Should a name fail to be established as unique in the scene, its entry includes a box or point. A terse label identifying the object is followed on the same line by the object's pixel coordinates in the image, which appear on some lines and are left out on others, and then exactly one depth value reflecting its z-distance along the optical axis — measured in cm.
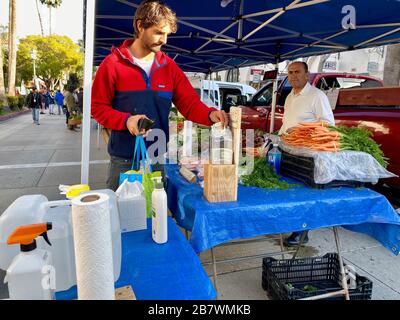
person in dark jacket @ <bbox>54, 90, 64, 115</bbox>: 2242
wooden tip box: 163
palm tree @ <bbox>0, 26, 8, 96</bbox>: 1672
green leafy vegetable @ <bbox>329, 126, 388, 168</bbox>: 212
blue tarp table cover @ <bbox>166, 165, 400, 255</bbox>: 159
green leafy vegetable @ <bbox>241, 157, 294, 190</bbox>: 198
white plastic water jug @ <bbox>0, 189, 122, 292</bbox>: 96
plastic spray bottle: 75
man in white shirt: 318
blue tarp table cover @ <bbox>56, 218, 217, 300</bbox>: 102
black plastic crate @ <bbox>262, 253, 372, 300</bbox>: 230
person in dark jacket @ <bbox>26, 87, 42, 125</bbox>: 1433
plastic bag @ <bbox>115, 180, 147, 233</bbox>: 146
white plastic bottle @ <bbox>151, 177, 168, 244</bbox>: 134
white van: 1119
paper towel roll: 76
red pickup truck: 377
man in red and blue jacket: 166
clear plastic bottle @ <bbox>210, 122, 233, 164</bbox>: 167
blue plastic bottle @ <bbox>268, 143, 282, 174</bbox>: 238
